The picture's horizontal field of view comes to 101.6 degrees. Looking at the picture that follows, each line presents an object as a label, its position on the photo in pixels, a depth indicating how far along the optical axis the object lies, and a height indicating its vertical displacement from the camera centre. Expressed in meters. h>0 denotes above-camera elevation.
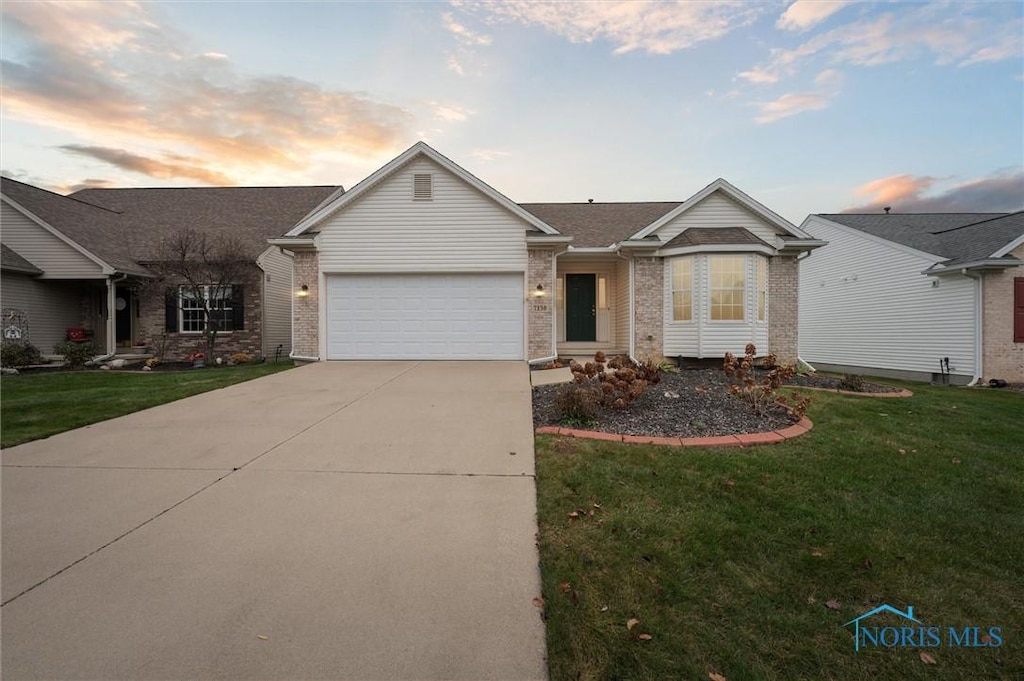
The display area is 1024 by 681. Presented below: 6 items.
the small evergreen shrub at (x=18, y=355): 12.27 -0.68
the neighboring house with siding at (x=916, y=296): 12.15 +1.06
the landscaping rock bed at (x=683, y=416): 5.23 -1.22
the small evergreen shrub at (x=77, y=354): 12.93 -0.68
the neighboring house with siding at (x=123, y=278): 13.55 +1.81
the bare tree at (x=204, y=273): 13.48 +1.90
